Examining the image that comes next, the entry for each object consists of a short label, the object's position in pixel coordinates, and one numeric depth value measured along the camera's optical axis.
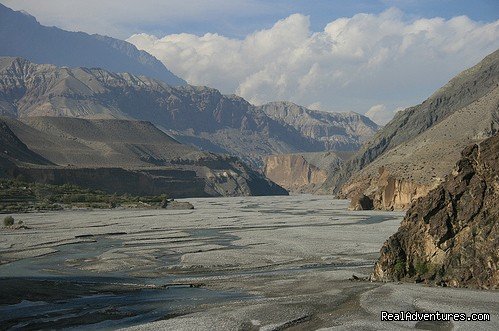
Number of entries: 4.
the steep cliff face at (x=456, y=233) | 32.06
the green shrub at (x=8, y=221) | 83.14
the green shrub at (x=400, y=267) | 35.49
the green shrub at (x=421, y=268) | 34.69
